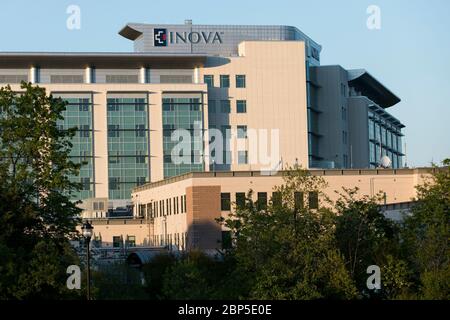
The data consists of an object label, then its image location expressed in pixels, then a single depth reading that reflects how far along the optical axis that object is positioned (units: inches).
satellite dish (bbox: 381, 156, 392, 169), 5421.3
